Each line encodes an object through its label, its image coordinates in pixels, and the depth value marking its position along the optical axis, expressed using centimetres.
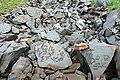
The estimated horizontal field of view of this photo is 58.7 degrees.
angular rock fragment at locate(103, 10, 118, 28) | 332
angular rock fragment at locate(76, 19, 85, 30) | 361
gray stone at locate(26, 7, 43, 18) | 391
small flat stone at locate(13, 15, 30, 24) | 370
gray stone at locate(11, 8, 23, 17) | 387
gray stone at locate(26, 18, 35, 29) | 367
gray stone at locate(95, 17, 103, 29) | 348
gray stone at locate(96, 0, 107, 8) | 381
